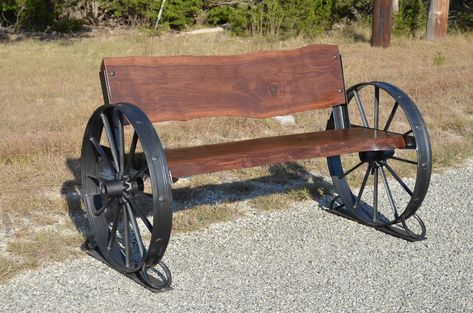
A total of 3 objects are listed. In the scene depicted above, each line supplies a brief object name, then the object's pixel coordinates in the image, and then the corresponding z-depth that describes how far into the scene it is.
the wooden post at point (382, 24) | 13.94
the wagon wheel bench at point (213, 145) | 3.85
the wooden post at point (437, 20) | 14.55
